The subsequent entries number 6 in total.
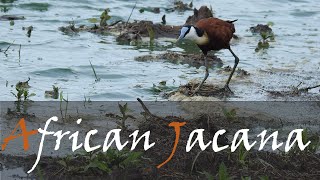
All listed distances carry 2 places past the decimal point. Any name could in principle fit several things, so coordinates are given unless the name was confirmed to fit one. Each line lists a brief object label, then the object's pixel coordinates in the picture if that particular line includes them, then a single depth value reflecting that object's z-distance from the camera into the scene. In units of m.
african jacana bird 19.14
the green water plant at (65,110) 16.09
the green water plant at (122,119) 14.43
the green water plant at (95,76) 20.40
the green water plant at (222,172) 11.99
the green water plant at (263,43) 24.83
